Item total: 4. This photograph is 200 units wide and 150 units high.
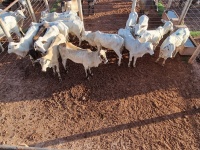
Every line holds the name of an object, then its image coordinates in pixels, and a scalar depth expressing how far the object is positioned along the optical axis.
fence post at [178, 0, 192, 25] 9.15
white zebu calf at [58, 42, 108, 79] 7.47
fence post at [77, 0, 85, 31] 9.65
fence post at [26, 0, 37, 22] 9.36
